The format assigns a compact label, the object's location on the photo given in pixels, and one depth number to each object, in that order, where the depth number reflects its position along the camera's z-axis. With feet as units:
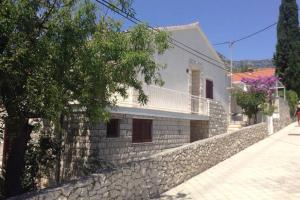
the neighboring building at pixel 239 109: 52.18
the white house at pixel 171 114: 24.60
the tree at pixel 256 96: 45.19
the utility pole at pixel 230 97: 50.29
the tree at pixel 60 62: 12.97
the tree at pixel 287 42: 65.89
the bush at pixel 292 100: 63.88
